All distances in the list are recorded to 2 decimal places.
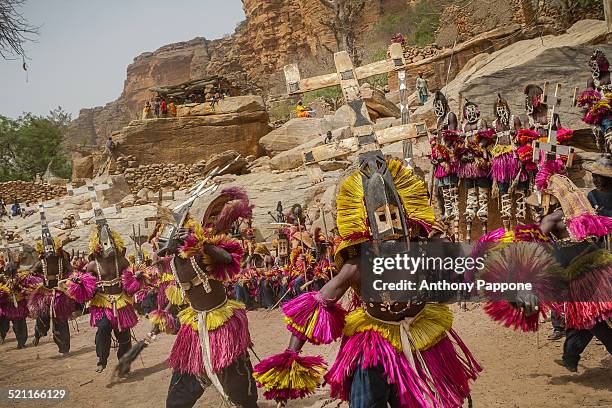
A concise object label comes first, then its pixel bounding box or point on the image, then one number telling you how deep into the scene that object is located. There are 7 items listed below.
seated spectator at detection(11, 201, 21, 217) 29.30
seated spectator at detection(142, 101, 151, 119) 29.44
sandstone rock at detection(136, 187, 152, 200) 25.59
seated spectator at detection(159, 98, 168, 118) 29.08
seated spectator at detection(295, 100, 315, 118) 28.05
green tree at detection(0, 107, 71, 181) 44.22
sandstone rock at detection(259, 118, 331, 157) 25.00
